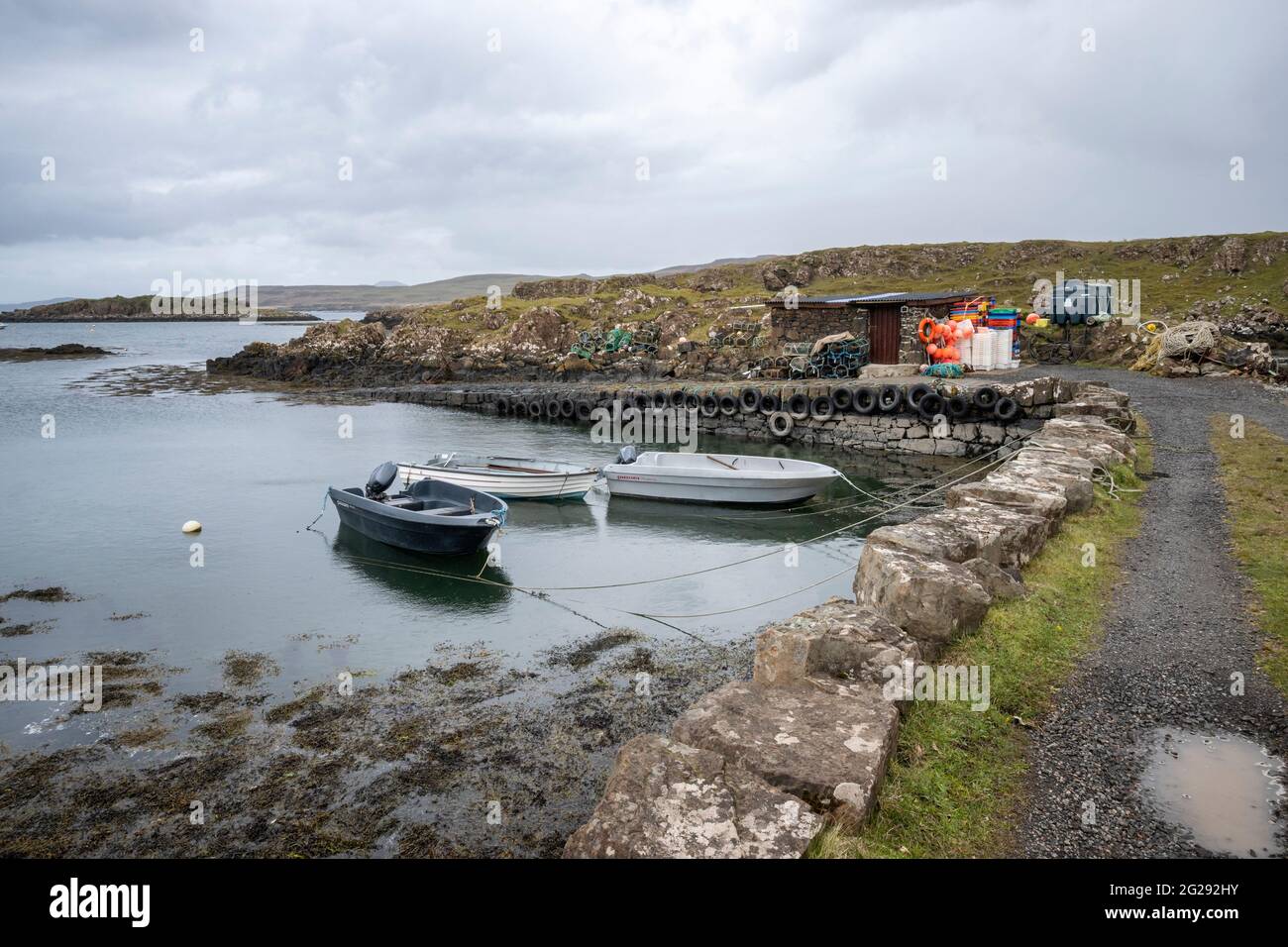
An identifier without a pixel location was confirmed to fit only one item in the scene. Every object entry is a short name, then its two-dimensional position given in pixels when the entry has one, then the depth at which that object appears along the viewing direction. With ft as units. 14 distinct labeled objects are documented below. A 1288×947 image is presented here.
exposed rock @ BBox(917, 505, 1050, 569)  29.48
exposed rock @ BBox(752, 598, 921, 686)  21.27
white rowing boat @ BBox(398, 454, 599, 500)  75.31
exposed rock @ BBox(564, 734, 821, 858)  13.92
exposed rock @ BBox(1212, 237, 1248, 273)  164.04
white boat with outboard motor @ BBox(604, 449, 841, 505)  72.79
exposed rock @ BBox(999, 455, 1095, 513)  38.47
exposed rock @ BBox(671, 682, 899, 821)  15.64
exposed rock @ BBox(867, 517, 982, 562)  27.50
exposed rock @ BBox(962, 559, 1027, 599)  27.40
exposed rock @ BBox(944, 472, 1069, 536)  34.43
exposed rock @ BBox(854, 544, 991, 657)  24.13
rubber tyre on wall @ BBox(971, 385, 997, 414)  90.63
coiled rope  99.86
